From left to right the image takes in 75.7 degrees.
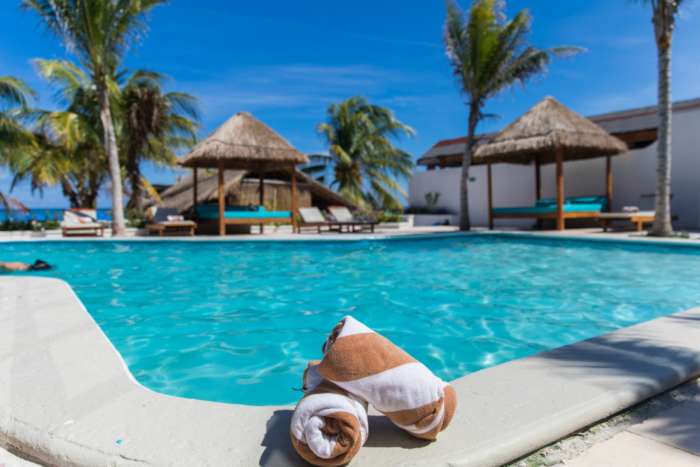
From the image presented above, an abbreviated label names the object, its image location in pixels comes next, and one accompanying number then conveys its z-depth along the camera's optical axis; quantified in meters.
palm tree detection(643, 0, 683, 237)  9.22
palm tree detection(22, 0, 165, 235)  11.45
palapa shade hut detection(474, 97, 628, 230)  12.13
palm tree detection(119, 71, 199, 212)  16.27
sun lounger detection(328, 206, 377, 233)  13.91
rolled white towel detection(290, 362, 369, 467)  1.19
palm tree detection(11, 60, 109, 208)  15.81
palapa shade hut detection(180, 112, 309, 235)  12.43
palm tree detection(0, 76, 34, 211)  13.23
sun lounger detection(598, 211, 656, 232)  11.38
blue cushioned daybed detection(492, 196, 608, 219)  12.64
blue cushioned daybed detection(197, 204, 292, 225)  12.68
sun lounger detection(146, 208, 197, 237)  12.28
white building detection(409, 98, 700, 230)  12.72
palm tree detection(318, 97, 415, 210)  21.06
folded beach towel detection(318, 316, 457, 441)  1.26
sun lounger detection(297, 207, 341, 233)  13.77
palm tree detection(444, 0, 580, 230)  12.64
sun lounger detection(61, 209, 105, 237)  12.11
